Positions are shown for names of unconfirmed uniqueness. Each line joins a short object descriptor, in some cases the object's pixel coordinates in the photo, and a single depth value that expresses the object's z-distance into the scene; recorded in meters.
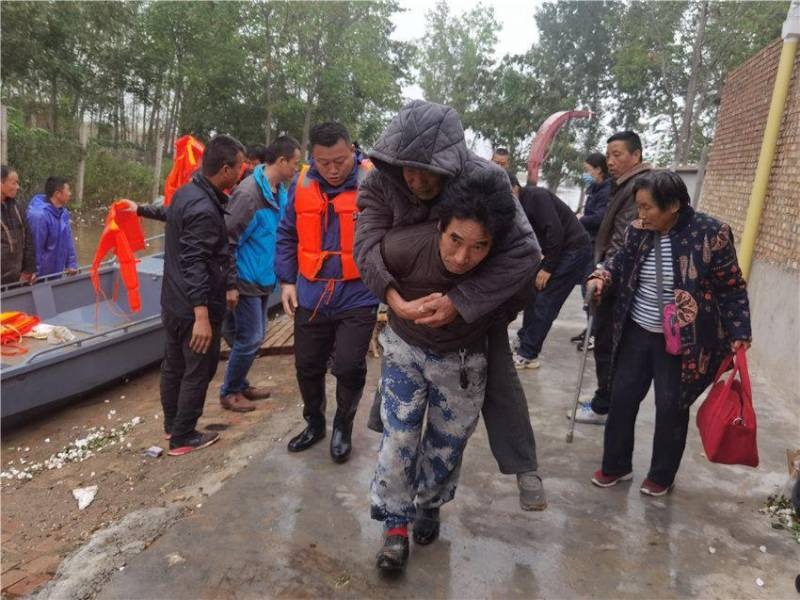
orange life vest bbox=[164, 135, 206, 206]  5.38
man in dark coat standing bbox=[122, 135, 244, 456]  3.32
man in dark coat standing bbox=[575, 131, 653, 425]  3.90
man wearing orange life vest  3.14
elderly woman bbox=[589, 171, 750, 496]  2.68
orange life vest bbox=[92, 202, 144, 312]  4.88
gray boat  4.61
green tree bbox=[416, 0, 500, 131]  32.31
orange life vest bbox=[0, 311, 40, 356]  5.11
